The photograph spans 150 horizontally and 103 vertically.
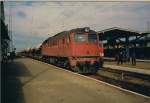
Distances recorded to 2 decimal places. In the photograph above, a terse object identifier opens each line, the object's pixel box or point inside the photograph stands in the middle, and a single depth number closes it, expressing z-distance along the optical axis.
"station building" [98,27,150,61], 32.22
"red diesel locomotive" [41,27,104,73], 19.27
